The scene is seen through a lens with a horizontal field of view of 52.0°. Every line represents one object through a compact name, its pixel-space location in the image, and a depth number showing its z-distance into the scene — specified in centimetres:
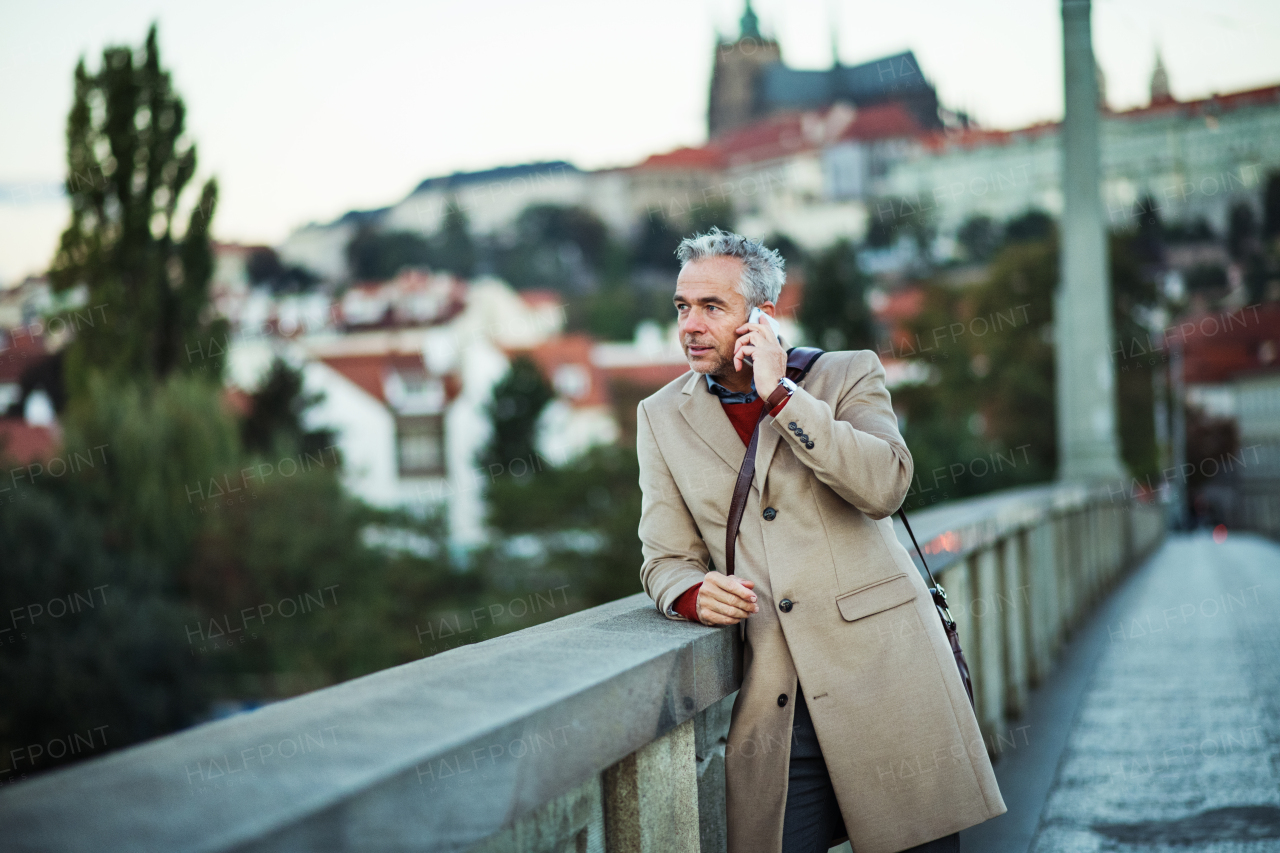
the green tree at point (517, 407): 6378
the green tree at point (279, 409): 5403
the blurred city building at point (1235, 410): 5872
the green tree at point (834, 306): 6328
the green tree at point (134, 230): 3753
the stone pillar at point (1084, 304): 1261
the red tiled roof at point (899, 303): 8300
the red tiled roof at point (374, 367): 6975
